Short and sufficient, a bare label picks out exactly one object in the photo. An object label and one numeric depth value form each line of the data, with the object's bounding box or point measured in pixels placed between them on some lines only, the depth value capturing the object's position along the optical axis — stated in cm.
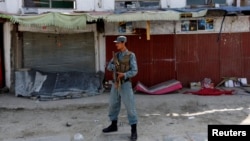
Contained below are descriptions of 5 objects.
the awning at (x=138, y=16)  1038
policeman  620
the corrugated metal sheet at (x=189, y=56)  1219
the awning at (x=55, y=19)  998
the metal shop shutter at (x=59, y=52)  1193
